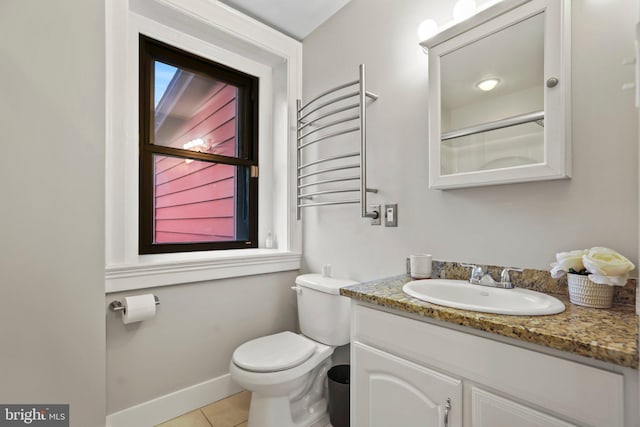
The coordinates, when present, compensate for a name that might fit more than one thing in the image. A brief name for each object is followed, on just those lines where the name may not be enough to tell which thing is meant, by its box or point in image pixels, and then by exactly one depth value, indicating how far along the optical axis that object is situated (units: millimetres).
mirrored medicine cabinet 1020
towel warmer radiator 1521
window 1791
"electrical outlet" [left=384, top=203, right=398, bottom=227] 1548
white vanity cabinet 653
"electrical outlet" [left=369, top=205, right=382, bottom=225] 1616
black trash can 1495
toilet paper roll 1422
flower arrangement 825
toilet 1358
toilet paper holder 1442
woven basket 879
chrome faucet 1114
